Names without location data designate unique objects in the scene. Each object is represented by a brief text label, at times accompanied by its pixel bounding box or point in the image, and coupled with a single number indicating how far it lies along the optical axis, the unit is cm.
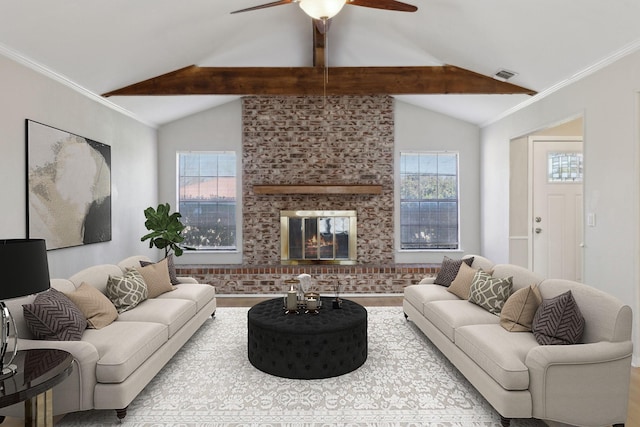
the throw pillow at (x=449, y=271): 473
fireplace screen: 701
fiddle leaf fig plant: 597
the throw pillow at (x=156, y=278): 432
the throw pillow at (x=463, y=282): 425
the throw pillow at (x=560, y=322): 275
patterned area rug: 273
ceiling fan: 285
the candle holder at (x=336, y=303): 400
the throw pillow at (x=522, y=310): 315
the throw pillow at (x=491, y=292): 369
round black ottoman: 335
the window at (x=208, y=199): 722
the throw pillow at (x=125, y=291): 377
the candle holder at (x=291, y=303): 386
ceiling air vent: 482
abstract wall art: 387
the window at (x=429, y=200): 729
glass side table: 195
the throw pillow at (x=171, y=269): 478
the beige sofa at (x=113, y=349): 261
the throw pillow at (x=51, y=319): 279
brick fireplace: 702
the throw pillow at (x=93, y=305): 323
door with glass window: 597
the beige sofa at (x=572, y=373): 249
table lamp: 201
